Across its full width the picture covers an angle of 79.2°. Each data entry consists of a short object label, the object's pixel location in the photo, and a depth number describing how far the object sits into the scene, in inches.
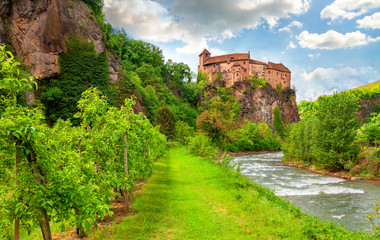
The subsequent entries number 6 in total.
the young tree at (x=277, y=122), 3610.0
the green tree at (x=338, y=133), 1157.1
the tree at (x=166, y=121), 2289.2
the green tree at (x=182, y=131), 2573.3
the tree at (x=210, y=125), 1822.1
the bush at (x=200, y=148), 1221.8
